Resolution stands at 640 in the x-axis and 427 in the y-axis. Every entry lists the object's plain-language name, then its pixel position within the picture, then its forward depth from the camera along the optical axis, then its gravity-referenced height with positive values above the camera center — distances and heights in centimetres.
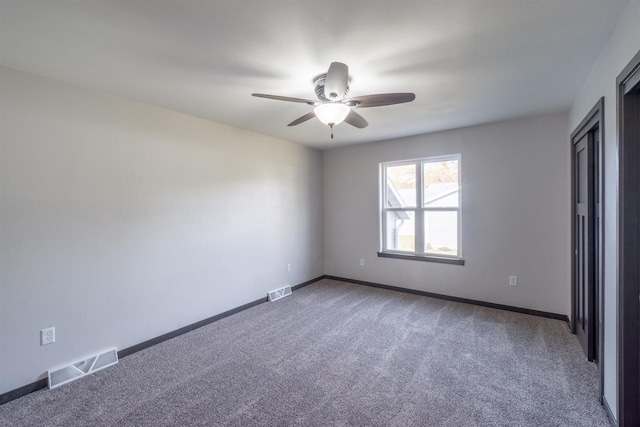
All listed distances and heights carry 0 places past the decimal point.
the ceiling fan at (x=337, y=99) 176 +81
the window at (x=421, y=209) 410 +4
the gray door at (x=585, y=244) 245 -32
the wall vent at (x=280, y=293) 416 -122
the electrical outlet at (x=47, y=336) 223 -96
